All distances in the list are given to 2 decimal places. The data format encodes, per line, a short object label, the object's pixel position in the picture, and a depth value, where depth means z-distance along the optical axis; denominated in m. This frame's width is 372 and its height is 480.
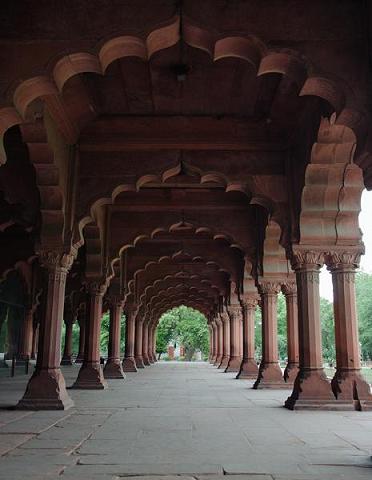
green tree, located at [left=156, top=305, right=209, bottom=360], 58.88
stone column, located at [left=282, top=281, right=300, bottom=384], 13.41
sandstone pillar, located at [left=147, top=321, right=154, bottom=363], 35.78
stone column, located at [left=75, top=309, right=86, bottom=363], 31.34
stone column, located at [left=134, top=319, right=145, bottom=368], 27.17
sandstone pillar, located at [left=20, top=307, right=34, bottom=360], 23.34
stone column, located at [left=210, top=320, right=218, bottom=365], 36.38
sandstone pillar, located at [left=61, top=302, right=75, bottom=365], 28.91
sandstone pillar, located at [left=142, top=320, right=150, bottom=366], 31.38
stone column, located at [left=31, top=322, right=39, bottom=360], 27.97
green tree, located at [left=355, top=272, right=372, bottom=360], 46.00
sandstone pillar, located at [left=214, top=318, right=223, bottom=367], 31.57
